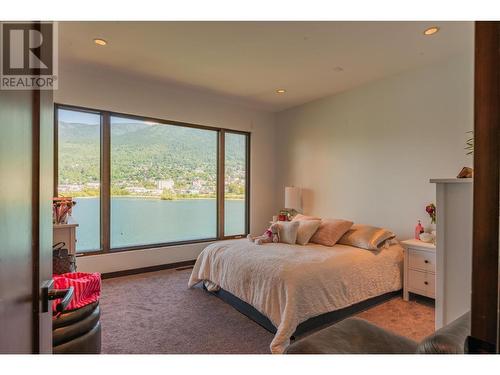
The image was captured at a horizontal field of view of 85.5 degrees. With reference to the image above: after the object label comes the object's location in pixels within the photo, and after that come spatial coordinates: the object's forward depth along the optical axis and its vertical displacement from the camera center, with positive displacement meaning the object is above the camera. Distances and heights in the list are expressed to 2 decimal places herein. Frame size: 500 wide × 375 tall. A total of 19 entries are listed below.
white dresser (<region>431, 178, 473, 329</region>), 1.62 -0.37
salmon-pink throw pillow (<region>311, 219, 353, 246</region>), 3.37 -0.58
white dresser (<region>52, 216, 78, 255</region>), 2.51 -0.47
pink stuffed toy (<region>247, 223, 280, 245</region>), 3.38 -0.65
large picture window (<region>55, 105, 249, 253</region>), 3.70 +0.11
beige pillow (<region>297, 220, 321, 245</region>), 3.41 -0.56
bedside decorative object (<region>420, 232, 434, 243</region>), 3.09 -0.58
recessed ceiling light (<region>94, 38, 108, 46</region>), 2.82 +1.52
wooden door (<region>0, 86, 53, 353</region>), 0.63 -0.09
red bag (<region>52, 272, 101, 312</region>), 1.61 -0.64
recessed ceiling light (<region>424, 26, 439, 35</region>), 2.51 +1.49
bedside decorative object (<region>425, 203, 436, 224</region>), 3.15 -0.27
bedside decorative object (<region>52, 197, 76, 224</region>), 2.59 -0.24
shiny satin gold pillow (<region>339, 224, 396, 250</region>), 3.17 -0.61
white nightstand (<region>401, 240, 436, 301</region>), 2.89 -0.90
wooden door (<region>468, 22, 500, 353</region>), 0.53 +0.00
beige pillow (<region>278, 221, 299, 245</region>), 3.41 -0.58
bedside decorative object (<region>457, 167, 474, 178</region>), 1.78 +0.09
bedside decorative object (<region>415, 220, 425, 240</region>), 3.29 -0.52
